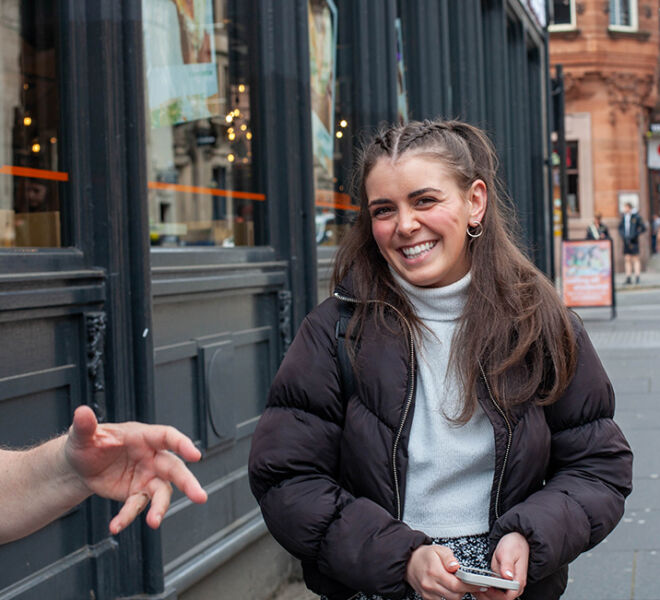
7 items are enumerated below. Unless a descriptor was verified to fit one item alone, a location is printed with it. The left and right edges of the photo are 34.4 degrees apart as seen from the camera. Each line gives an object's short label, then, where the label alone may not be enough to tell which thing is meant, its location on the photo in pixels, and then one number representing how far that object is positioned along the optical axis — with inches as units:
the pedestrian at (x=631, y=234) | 1057.5
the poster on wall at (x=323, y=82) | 246.1
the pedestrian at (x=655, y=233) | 1640.0
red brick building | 1226.6
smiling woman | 87.0
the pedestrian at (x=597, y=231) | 1049.5
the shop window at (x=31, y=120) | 143.9
